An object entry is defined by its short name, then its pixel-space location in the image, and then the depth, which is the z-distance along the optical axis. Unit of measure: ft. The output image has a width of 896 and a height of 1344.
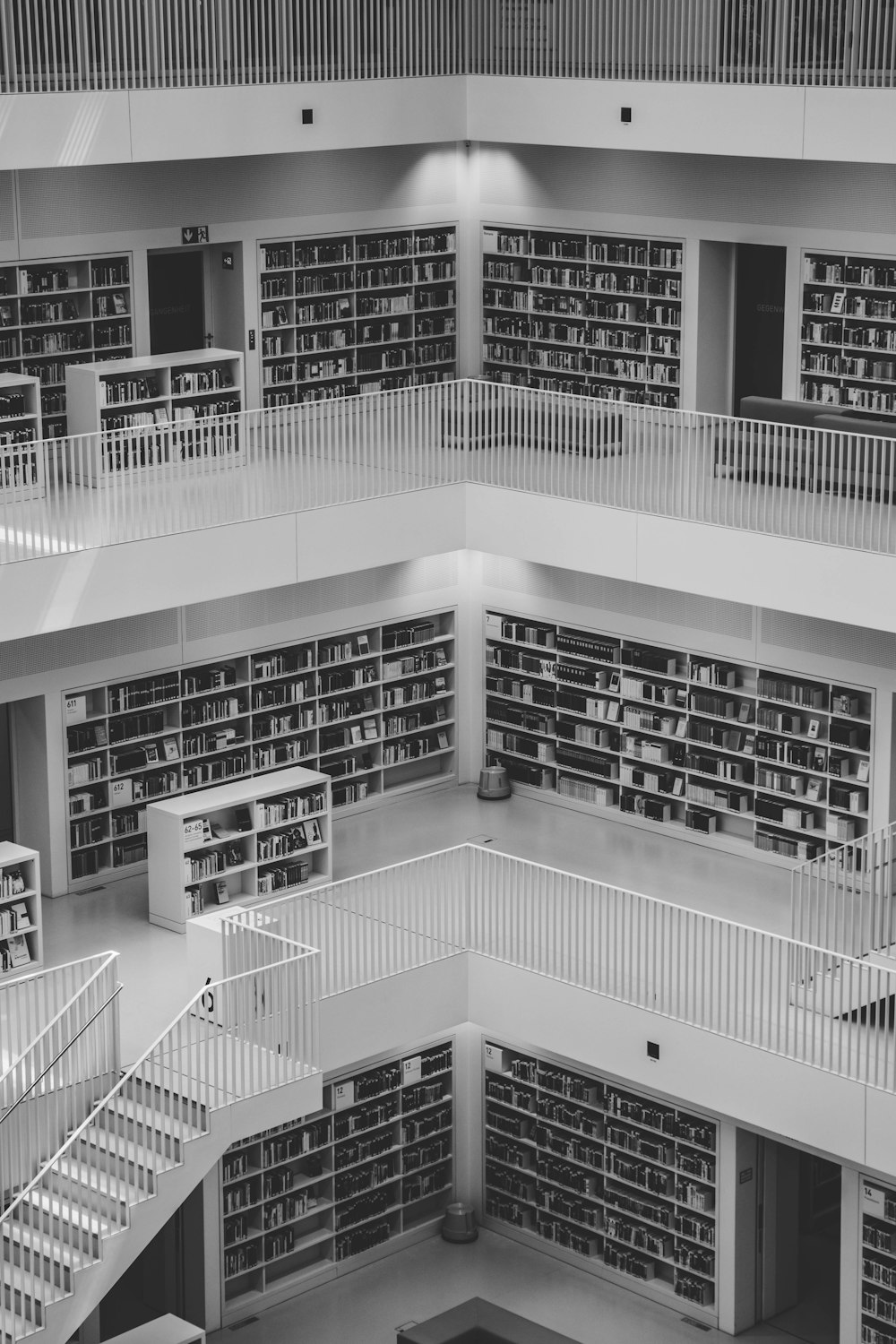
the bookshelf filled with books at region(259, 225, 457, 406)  63.57
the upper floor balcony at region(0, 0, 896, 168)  53.21
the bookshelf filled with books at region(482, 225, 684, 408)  63.31
